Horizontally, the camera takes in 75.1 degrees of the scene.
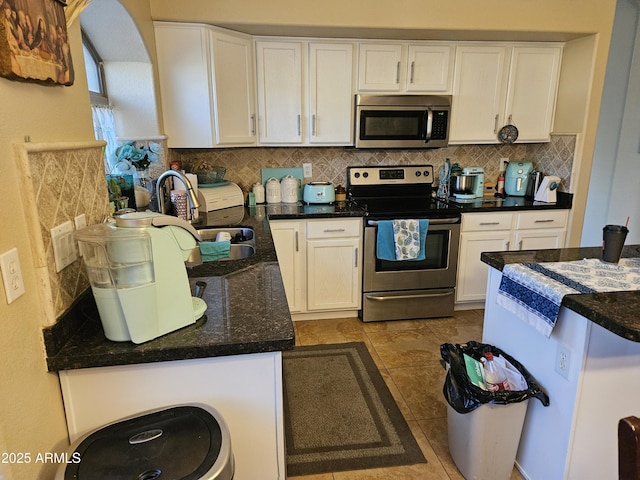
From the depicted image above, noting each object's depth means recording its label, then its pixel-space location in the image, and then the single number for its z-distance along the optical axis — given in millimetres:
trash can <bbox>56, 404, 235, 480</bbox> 964
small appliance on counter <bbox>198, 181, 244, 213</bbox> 3102
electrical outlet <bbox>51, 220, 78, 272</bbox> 1159
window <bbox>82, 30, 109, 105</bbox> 2512
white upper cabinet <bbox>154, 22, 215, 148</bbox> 2826
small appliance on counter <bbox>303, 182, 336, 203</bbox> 3447
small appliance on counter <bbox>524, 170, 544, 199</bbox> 3695
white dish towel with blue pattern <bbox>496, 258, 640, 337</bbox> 1547
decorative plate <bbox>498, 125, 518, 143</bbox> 3504
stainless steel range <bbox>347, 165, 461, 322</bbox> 3219
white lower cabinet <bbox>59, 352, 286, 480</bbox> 1218
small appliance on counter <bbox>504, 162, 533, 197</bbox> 3723
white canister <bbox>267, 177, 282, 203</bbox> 3502
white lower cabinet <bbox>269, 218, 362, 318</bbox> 3178
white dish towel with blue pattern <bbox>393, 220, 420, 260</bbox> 3139
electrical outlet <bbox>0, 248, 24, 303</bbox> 943
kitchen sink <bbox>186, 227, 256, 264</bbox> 2375
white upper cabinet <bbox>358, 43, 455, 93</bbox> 3236
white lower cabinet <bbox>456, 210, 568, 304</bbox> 3355
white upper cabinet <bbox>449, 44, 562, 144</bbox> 3354
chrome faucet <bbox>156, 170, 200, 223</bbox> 2248
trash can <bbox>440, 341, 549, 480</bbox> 1668
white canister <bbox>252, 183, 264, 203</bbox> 3506
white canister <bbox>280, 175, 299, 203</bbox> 3516
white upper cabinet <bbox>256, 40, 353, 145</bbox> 3178
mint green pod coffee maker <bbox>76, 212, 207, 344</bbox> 1161
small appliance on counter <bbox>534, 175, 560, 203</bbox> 3506
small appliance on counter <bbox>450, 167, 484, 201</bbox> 3629
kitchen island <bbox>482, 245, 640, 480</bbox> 1454
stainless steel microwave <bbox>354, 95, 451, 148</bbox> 3307
